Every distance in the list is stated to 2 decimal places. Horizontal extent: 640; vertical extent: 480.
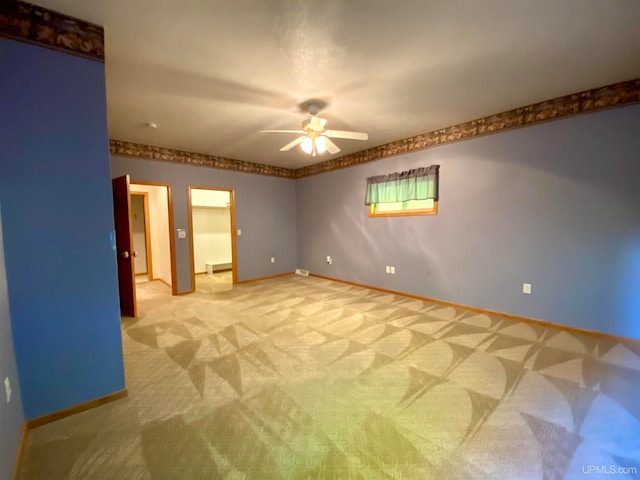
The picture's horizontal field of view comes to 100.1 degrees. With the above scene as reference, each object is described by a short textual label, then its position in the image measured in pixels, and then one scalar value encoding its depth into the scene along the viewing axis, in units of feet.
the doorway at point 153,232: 16.26
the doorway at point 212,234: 22.13
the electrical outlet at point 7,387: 4.55
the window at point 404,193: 13.28
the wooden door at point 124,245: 11.52
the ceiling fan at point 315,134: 9.36
